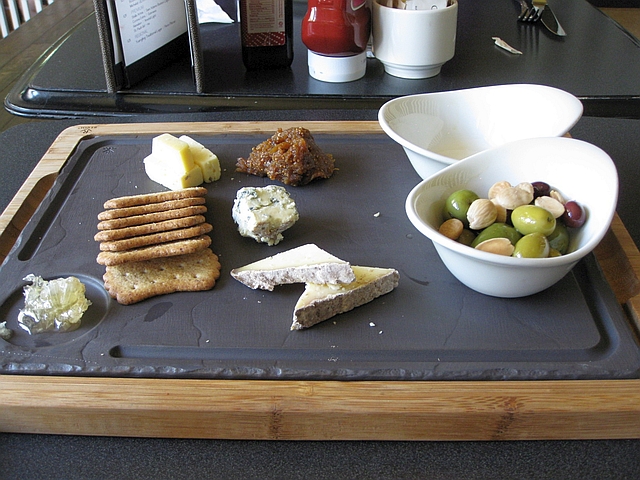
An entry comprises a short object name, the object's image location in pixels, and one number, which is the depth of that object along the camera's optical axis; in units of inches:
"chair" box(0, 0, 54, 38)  49.3
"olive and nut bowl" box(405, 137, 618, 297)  13.6
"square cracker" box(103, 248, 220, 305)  15.0
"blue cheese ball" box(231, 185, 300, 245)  16.2
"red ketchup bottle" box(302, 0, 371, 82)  23.6
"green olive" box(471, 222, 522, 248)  14.5
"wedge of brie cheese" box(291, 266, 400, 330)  14.0
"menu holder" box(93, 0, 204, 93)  22.1
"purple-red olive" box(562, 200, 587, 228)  15.0
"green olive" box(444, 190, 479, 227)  15.0
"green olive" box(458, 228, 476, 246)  15.0
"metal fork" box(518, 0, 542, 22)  32.7
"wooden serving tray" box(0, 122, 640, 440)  12.5
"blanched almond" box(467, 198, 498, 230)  14.7
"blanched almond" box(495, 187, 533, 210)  15.0
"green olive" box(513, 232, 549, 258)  13.9
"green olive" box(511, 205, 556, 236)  14.3
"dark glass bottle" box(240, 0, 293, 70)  24.7
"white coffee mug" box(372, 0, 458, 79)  24.0
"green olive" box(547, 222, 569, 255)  14.6
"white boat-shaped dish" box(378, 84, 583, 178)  18.6
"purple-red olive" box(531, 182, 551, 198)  15.5
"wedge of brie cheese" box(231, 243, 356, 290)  14.4
